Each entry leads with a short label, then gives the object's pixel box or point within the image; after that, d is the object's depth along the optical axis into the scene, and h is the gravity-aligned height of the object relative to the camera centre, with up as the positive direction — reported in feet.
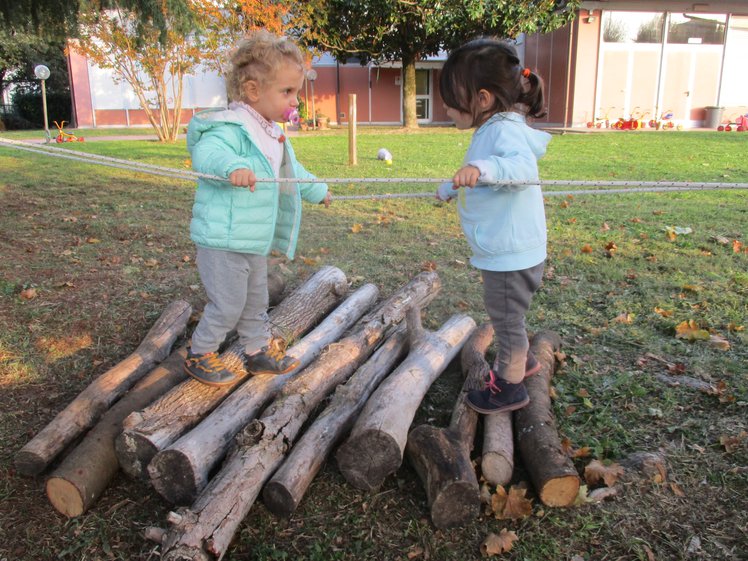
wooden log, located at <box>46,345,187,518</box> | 8.15 -4.45
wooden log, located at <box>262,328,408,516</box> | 7.93 -4.27
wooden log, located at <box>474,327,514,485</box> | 8.45 -4.39
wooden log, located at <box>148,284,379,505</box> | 8.08 -4.19
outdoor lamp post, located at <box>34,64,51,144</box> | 50.60 +5.22
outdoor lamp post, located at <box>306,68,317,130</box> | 75.97 +7.24
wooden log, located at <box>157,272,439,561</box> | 7.12 -4.28
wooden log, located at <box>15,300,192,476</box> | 8.80 -4.18
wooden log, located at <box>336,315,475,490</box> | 8.31 -4.04
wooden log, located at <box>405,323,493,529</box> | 7.72 -4.31
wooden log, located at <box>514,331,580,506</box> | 7.99 -4.30
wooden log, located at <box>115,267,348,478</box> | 8.57 -4.08
